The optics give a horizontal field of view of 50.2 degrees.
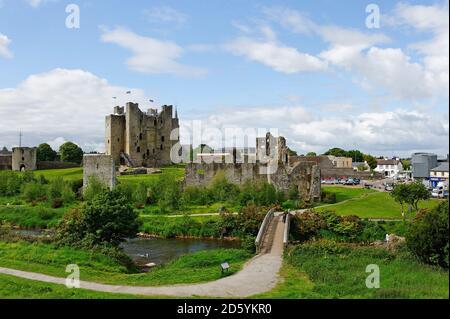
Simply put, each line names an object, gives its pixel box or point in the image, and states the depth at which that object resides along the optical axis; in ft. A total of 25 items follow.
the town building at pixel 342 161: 408.46
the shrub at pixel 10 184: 230.07
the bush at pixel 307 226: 135.23
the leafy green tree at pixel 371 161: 467.52
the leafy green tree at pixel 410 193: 149.48
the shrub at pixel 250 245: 102.71
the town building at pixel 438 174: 263.08
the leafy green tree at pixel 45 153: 403.34
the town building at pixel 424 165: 286.25
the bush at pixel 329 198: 192.32
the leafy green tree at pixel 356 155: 521.65
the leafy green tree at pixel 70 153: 385.87
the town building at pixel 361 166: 412.05
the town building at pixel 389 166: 450.91
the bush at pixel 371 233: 131.34
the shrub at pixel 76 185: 218.79
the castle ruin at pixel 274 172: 200.13
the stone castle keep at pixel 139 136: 290.76
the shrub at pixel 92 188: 197.30
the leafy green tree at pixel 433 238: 67.09
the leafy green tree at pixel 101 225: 106.01
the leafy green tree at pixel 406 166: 479.58
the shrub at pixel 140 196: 195.29
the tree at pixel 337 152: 543.39
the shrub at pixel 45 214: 179.11
